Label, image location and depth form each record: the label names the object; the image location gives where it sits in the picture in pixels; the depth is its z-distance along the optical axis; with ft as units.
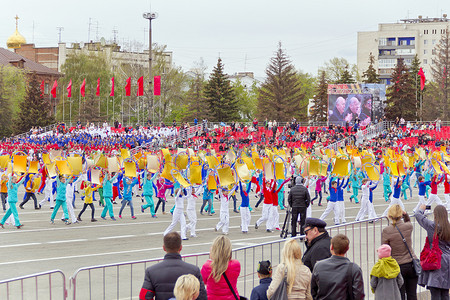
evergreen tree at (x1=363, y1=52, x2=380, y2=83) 249.55
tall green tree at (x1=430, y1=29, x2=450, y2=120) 237.68
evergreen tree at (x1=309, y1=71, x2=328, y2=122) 248.73
